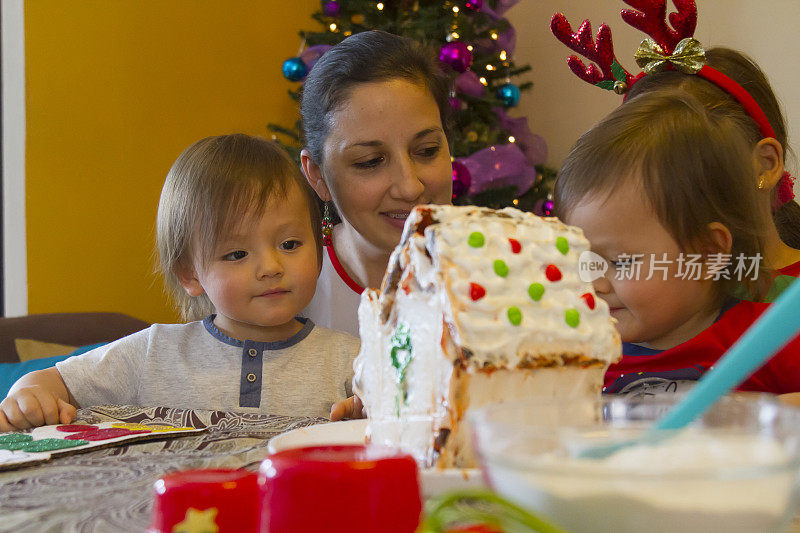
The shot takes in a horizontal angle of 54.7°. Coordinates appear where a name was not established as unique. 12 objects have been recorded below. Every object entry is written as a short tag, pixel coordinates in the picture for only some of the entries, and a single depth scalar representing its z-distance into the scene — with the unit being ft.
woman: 5.82
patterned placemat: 1.95
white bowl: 1.21
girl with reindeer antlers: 4.15
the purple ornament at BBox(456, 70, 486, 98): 10.14
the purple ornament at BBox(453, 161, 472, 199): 9.53
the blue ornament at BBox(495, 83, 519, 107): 10.60
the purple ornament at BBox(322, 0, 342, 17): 10.47
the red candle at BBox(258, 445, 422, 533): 1.39
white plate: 1.97
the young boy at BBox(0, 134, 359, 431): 4.95
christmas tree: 9.86
